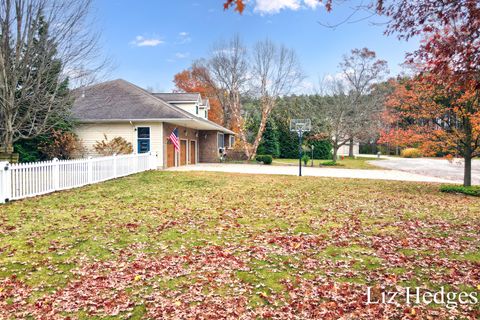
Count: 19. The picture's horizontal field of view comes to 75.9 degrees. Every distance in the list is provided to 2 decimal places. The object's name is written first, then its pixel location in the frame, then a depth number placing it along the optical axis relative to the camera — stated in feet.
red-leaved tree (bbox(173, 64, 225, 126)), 123.85
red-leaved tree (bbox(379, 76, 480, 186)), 33.45
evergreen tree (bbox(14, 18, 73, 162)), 31.09
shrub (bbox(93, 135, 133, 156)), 58.18
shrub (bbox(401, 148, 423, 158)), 127.05
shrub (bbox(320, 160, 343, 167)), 80.23
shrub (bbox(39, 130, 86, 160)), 55.52
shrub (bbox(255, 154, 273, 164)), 83.05
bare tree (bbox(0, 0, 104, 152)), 29.60
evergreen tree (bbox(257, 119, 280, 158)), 112.66
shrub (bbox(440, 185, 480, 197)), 33.41
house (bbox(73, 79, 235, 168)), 59.36
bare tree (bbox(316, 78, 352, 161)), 86.05
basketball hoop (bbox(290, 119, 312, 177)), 58.45
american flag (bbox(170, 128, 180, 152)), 62.33
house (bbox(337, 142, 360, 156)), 148.58
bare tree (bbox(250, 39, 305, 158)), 85.76
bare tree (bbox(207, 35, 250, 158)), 90.12
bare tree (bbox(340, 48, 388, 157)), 89.61
